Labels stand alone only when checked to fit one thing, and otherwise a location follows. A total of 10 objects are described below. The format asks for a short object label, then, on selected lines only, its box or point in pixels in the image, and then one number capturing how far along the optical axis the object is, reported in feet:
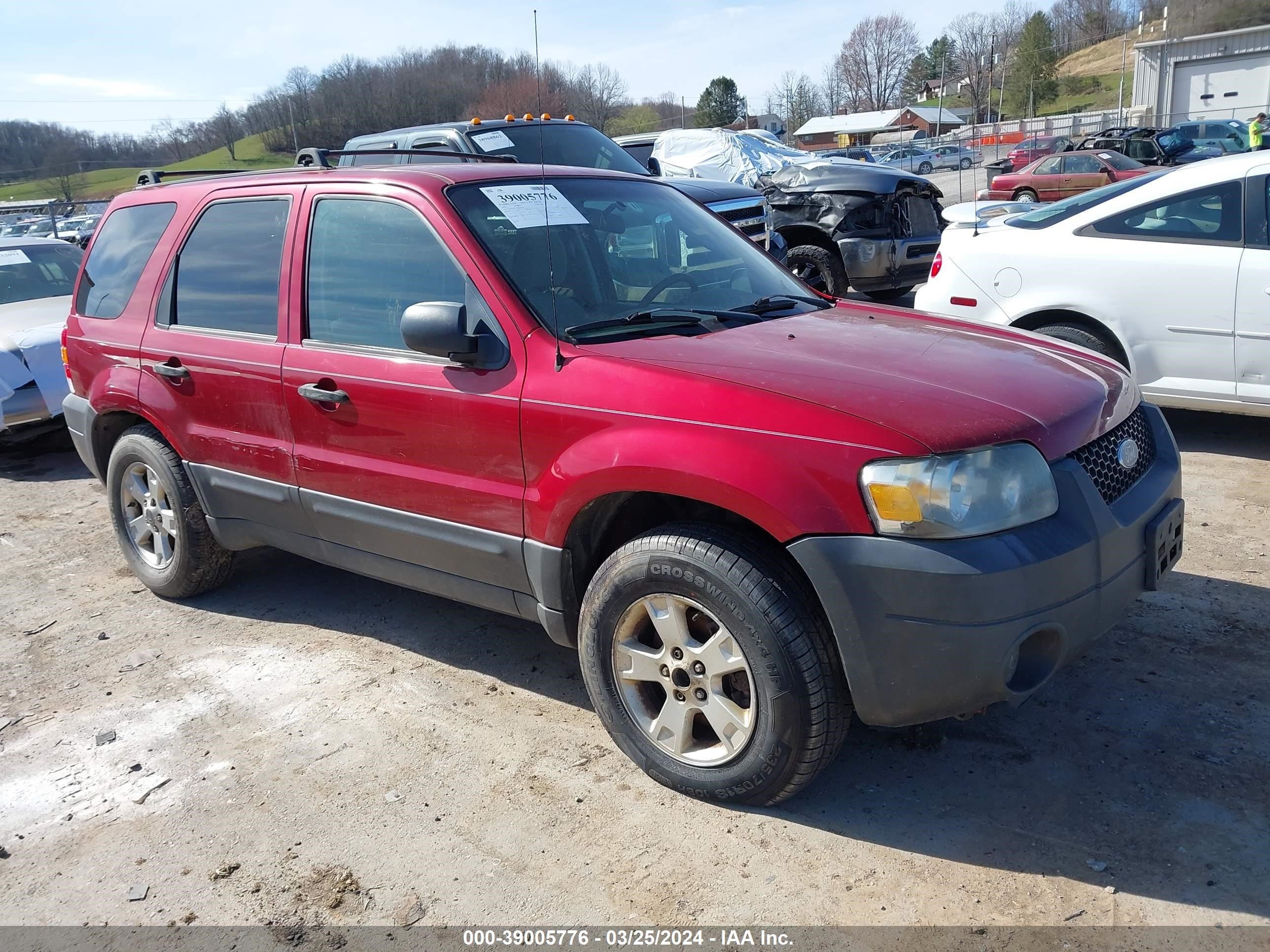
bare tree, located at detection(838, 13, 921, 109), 327.26
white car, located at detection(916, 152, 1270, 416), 17.63
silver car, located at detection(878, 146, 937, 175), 148.56
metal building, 142.10
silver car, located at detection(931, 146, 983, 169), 153.69
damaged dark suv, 30.81
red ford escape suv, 8.43
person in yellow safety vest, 75.36
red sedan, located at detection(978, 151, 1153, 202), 67.51
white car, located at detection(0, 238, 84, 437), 23.31
